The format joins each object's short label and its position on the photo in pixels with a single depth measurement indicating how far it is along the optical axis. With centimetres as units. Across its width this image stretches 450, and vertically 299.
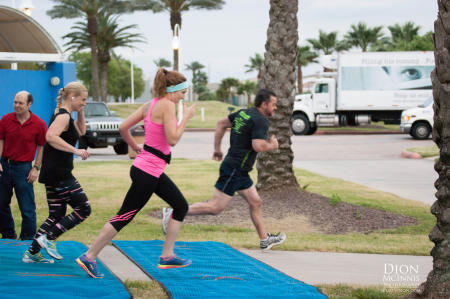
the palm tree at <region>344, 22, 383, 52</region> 5997
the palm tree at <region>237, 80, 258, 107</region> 9506
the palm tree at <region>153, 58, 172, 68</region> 11225
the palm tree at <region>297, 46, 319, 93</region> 6373
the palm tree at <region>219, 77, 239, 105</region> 9694
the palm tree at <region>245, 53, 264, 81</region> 8891
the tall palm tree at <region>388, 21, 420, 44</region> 6184
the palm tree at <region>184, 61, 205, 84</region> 11769
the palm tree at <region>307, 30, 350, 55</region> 6303
